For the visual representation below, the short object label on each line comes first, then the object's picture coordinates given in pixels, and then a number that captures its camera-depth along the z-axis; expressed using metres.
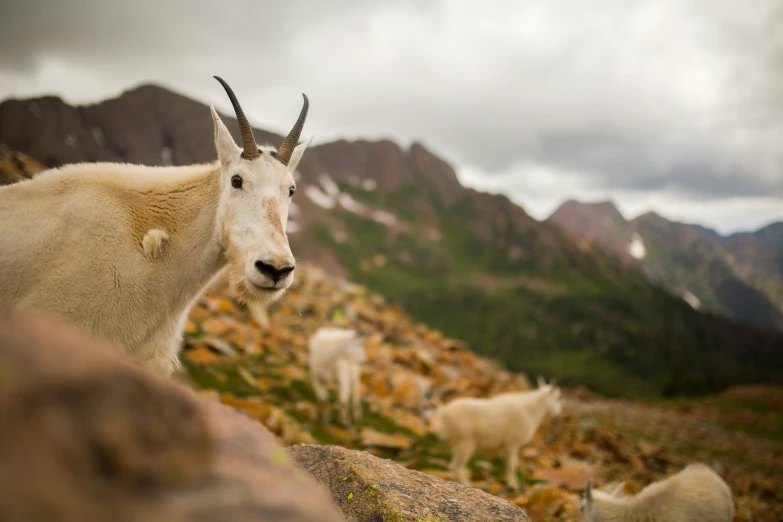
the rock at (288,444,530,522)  4.39
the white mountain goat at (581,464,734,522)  8.63
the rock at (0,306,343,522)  1.26
